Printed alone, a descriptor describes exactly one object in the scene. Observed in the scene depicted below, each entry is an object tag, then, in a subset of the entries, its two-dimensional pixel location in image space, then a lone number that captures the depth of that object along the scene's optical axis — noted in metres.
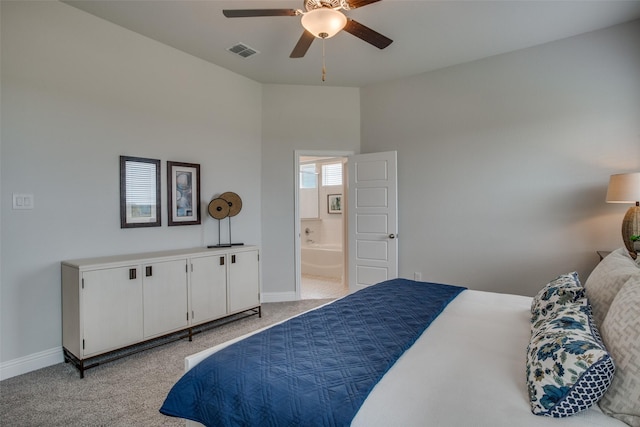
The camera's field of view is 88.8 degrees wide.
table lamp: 2.63
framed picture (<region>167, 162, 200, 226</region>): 3.45
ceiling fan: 2.04
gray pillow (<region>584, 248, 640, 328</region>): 1.43
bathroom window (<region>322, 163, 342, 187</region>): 7.00
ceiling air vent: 3.44
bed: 0.97
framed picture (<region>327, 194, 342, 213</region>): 6.97
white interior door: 4.26
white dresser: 2.48
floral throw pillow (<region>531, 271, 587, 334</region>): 1.50
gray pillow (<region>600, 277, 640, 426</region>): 0.94
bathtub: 6.02
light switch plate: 2.47
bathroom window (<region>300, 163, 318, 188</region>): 7.28
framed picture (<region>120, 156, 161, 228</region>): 3.06
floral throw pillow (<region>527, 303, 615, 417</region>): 0.96
